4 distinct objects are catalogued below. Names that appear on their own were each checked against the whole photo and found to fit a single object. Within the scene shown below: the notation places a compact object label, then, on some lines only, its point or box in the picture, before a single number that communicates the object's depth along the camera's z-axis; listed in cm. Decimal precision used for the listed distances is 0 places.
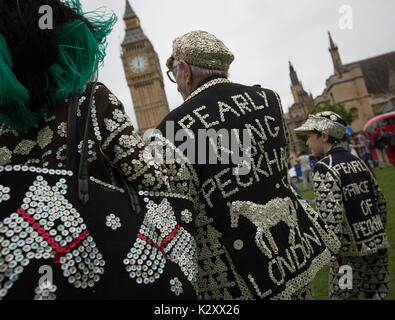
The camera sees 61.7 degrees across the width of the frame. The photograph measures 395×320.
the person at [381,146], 1204
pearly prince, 296
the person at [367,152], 1551
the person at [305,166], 1430
